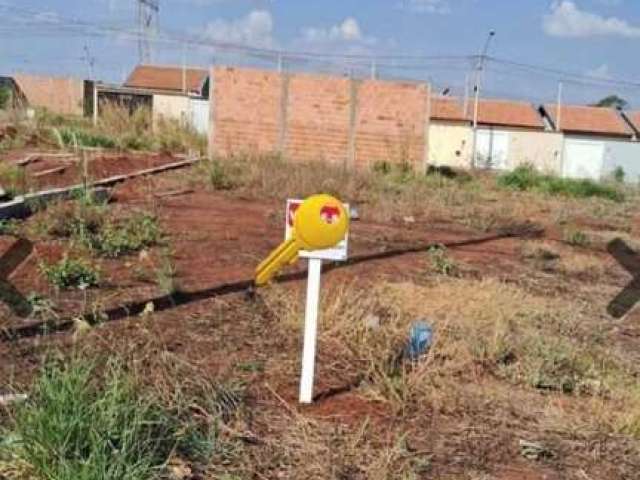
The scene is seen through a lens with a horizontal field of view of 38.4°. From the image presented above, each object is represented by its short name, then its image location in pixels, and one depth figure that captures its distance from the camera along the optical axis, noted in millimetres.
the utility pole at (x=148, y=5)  64688
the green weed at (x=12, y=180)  11336
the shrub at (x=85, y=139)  22953
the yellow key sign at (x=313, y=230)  3965
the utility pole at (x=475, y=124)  43934
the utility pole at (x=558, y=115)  53956
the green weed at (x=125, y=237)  8125
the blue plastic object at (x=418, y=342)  5172
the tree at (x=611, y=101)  89794
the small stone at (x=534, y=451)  4012
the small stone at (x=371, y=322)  5645
